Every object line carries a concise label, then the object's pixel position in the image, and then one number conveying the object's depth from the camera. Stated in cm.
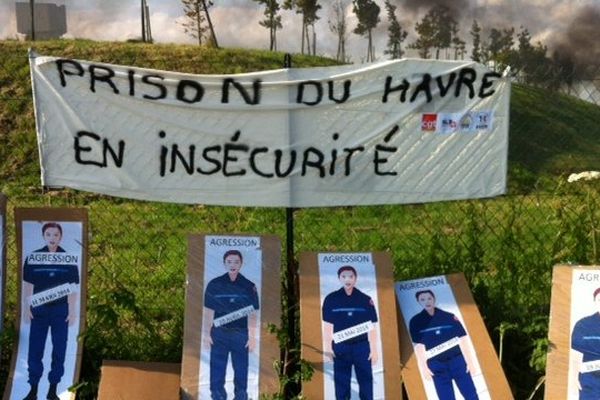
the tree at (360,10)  2126
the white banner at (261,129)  422
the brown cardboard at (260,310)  392
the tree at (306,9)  2161
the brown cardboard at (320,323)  391
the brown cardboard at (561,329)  389
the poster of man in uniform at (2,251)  410
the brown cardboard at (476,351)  392
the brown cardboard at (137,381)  379
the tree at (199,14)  1878
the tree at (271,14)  2225
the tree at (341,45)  1999
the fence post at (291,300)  406
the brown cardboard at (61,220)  413
